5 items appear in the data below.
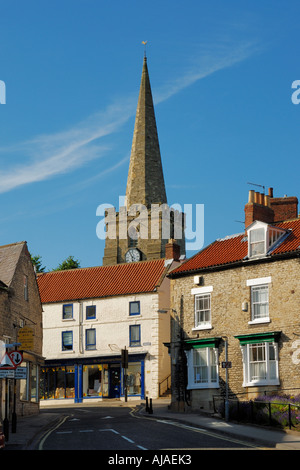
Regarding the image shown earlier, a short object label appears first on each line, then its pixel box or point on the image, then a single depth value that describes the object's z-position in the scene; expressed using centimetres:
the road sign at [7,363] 2709
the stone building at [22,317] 3644
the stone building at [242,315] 3691
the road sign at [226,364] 3238
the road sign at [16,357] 2761
